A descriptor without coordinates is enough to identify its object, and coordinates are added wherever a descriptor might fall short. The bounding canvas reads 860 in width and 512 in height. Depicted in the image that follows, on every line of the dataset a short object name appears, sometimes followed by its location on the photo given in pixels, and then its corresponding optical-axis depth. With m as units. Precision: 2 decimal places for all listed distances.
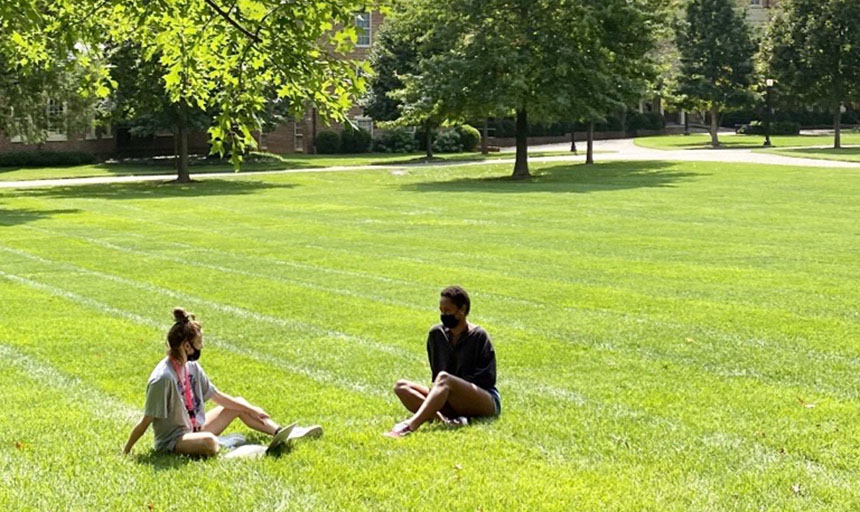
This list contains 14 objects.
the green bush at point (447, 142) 65.81
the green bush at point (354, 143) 68.69
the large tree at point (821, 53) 58.94
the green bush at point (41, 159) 56.25
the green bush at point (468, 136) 66.50
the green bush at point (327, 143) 69.31
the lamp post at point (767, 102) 64.68
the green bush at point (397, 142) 68.12
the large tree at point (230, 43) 7.74
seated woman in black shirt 7.82
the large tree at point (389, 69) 58.53
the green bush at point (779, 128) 81.38
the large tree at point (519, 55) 39.31
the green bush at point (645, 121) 87.88
